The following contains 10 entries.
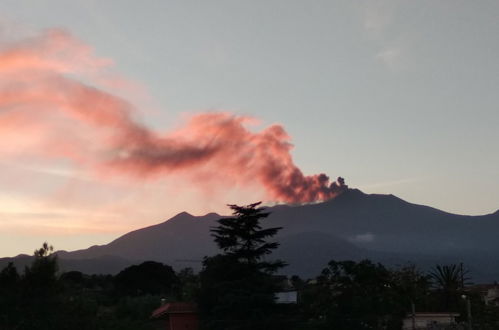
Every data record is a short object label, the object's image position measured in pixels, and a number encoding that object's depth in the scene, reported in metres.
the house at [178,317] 49.00
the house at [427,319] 45.12
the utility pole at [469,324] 34.11
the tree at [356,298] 43.94
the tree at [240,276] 47.69
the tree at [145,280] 101.62
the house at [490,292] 100.51
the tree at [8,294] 34.78
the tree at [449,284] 58.41
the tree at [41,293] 35.06
